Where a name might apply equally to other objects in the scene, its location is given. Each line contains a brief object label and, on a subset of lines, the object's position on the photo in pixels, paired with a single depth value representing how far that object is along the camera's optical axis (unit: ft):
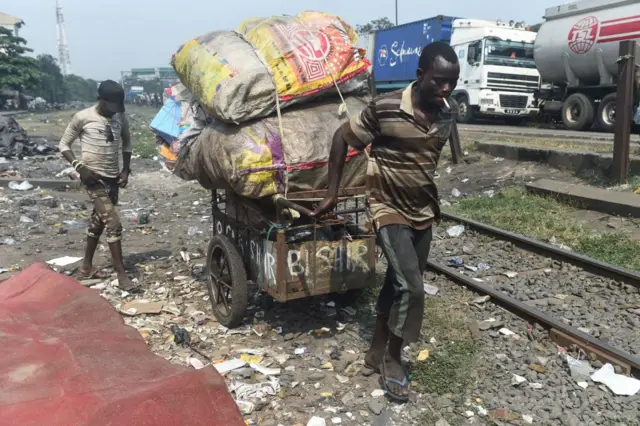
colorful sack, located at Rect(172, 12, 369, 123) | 12.95
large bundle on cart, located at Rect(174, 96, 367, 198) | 12.53
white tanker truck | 47.83
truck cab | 64.18
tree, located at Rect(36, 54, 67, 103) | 195.50
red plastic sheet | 8.48
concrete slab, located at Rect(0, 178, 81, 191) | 37.31
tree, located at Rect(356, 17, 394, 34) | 210.18
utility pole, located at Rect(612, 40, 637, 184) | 28.09
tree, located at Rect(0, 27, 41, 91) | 150.00
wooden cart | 12.76
